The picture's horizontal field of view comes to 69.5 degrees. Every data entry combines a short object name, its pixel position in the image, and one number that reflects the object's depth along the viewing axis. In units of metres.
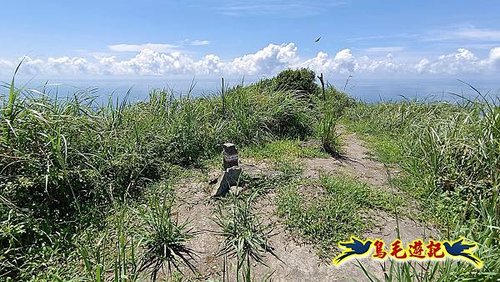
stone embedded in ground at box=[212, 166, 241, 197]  3.43
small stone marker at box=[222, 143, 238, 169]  3.63
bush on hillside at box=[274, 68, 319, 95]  8.45
